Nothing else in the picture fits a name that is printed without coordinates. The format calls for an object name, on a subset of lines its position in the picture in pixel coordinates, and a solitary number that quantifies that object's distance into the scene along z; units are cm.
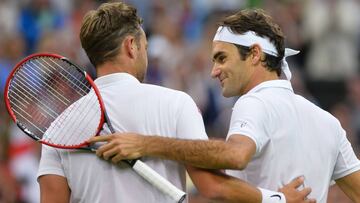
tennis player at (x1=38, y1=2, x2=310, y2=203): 1096
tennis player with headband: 1079
